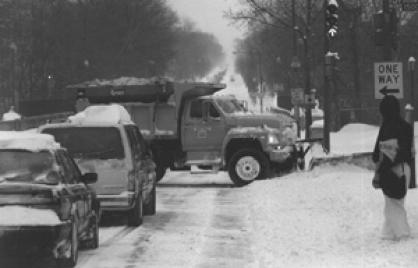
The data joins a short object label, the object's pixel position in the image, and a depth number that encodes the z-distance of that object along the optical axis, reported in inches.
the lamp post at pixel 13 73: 2805.1
